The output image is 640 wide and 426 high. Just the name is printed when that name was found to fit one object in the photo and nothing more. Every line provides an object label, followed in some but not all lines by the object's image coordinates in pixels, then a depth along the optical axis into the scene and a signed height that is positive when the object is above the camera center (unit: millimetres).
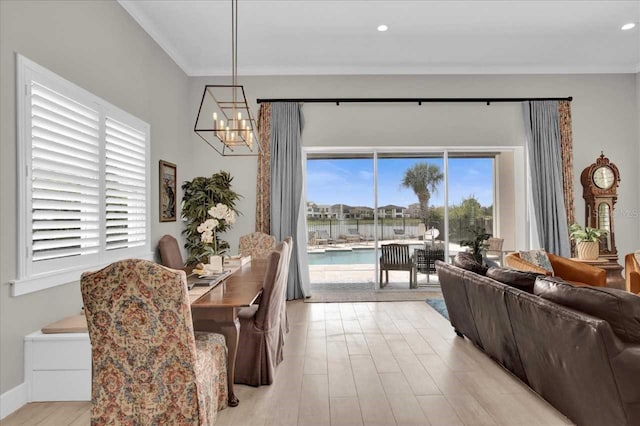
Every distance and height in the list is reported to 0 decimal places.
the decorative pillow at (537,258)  4203 -479
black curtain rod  5789 +1817
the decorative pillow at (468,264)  3350 -446
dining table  2318 -566
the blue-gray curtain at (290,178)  5715 +629
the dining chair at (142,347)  1726 -613
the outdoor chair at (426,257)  6043 -645
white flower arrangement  3072 -2
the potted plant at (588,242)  5160 -372
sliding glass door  6047 +189
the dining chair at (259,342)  2764 -910
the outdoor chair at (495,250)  6074 -549
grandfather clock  5453 +270
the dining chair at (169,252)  4543 -392
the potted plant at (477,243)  5848 -414
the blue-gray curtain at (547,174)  5684 +645
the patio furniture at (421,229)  6043 -190
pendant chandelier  5789 +1654
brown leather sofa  1805 -773
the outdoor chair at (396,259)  6035 -669
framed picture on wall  4781 +387
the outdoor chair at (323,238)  6070 -314
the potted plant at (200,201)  5301 +272
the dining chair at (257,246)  5027 -355
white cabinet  2594 -1029
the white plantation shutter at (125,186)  3641 +372
